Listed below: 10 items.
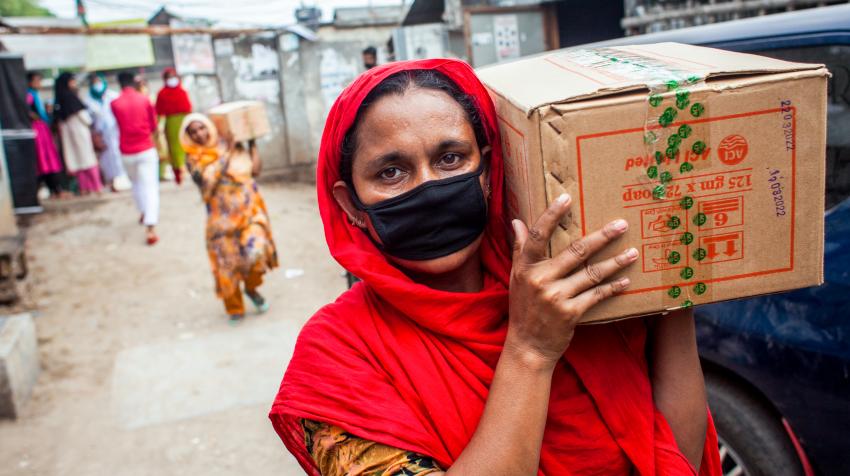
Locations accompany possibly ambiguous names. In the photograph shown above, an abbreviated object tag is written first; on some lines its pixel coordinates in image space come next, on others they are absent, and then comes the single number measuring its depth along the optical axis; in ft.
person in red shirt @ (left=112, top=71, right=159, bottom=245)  29.66
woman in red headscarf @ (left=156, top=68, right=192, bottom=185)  38.65
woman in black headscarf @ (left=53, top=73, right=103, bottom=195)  40.55
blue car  6.57
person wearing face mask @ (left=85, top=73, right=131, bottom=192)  43.86
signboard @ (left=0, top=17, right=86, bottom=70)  42.01
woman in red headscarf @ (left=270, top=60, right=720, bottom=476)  3.82
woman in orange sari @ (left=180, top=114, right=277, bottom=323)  19.08
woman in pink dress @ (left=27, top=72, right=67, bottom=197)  40.11
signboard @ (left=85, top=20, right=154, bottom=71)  41.27
